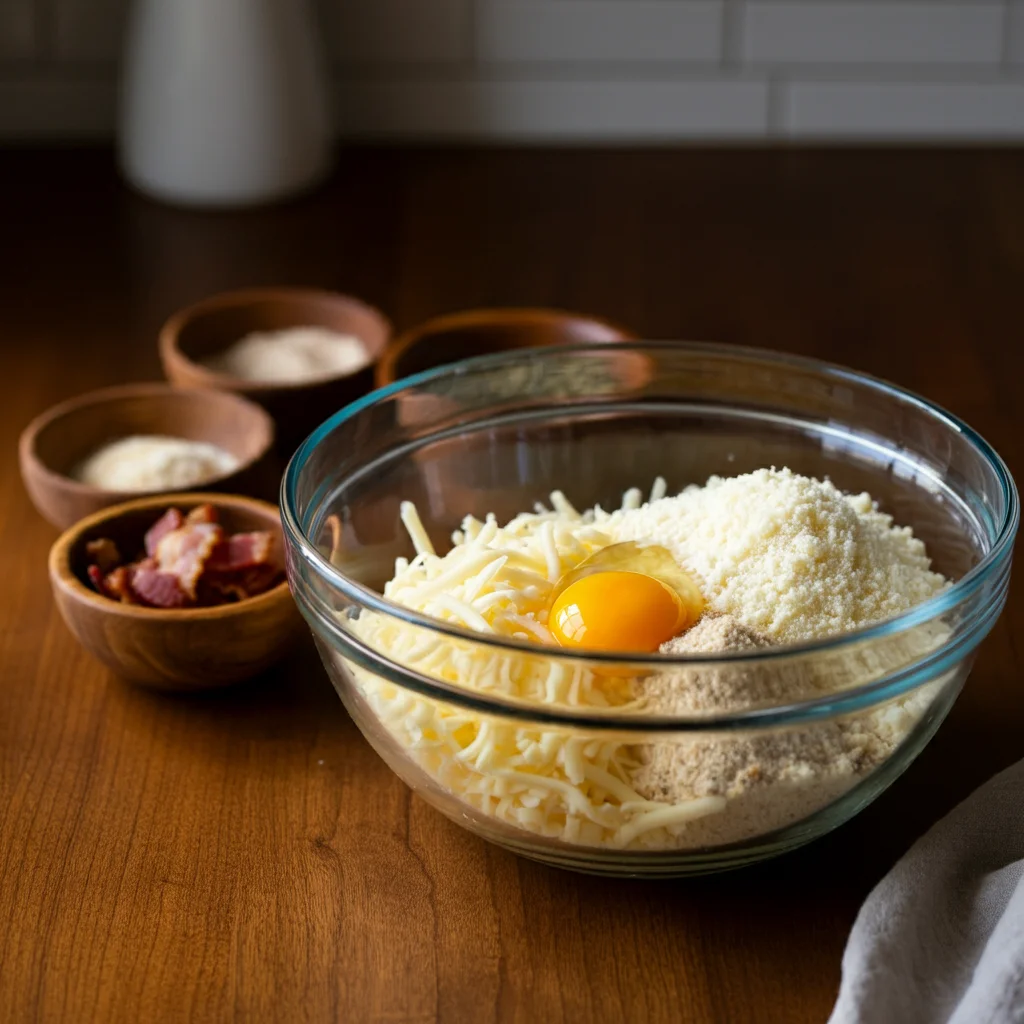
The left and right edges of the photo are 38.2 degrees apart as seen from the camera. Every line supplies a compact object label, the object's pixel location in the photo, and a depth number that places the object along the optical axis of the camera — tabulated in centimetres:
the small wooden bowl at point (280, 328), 147
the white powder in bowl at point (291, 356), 157
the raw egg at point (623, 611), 96
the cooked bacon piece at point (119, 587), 116
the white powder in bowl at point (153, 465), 135
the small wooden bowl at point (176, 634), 111
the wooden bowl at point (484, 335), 148
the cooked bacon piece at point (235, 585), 116
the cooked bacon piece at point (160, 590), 115
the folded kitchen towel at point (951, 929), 82
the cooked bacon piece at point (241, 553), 117
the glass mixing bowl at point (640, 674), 86
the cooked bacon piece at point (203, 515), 123
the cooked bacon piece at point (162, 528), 122
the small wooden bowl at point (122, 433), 132
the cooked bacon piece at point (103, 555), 121
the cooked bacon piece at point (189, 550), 115
